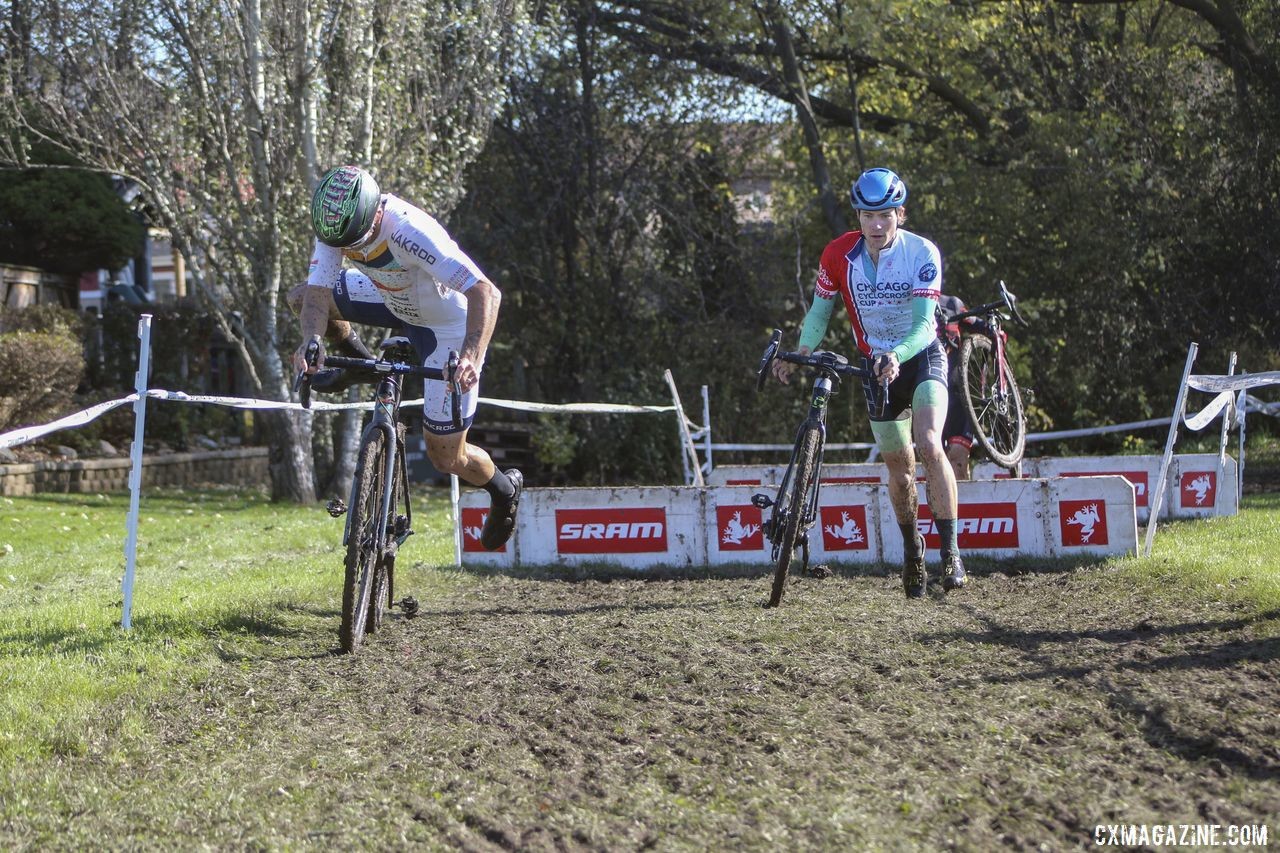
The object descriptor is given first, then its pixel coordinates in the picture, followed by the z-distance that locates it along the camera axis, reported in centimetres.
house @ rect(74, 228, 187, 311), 2295
